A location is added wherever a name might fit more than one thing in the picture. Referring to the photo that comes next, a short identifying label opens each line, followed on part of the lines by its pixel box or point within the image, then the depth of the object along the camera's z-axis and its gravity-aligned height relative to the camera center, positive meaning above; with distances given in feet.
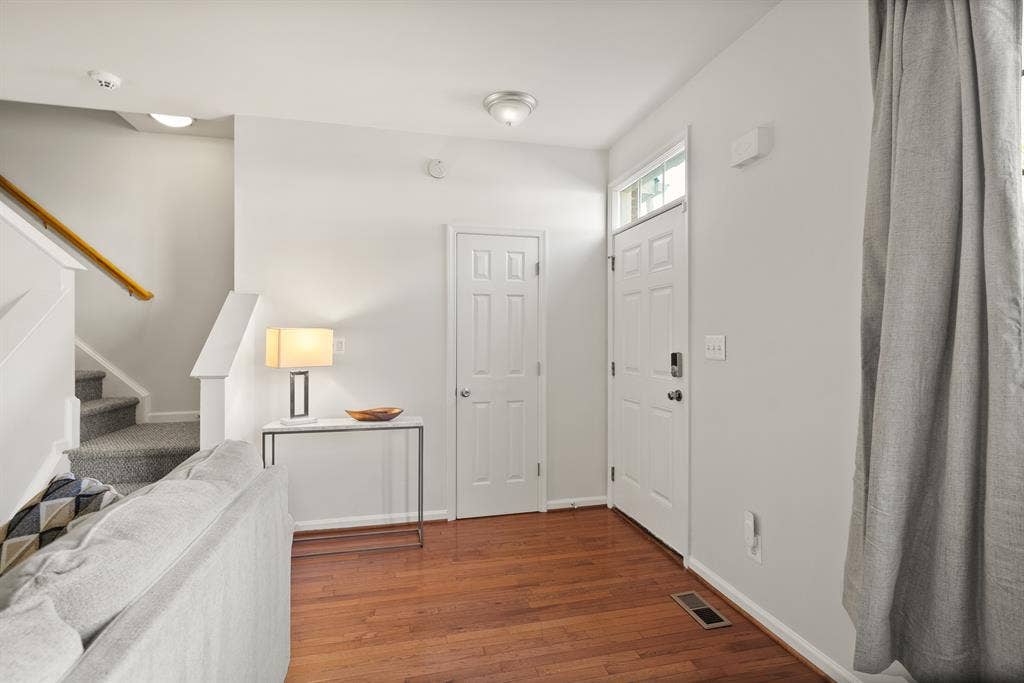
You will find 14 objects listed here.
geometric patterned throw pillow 4.38 -1.53
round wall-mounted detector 11.39 +3.84
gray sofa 2.52 -1.52
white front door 9.31 -0.76
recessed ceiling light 11.50 +4.98
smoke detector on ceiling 8.76 +4.54
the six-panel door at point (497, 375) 11.60 -0.78
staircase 8.82 -1.90
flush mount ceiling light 9.47 +4.44
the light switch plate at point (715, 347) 8.19 -0.09
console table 9.65 -1.66
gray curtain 3.97 -0.15
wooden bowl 10.15 -1.47
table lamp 9.53 -0.15
